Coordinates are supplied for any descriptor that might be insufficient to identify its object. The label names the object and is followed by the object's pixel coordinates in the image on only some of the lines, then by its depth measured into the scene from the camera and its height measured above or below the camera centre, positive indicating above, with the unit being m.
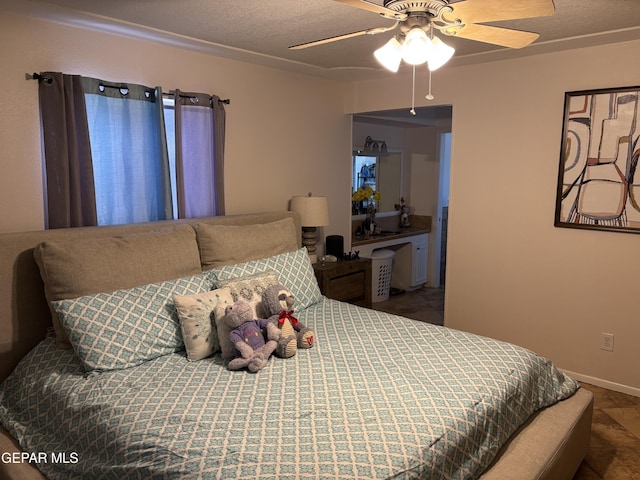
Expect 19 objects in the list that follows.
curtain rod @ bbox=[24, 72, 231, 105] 2.57 +0.50
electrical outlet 3.30 -1.16
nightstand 3.81 -0.88
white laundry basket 5.39 -1.14
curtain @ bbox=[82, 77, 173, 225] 2.83 +0.12
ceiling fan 1.63 +0.56
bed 1.56 -0.86
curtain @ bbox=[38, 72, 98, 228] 2.63 +0.11
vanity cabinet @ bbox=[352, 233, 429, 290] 5.89 -1.10
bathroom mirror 5.64 -0.06
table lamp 3.95 -0.34
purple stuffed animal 2.12 -0.76
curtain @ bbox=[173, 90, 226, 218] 3.23 +0.12
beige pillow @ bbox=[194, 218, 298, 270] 2.87 -0.44
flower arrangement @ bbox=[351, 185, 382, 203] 5.16 -0.25
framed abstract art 3.09 +0.08
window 2.66 +0.12
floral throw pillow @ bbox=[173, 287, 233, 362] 2.24 -0.72
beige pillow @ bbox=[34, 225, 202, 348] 2.26 -0.46
